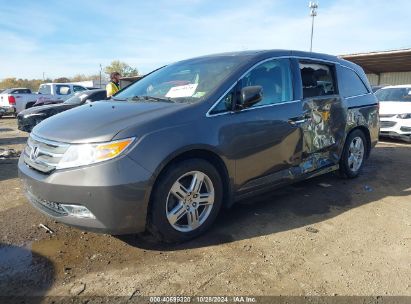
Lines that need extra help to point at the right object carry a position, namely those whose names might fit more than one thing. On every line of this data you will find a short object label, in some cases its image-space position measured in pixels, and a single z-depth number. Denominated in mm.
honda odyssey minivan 2973
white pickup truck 18594
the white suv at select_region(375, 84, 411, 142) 9156
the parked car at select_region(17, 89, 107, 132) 9906
